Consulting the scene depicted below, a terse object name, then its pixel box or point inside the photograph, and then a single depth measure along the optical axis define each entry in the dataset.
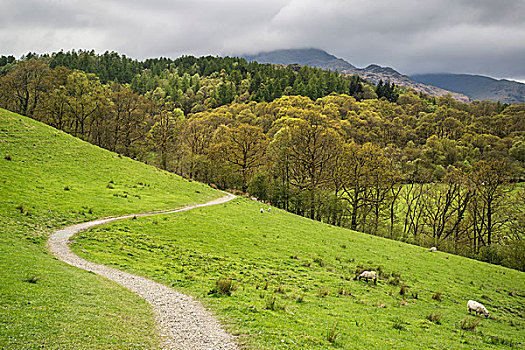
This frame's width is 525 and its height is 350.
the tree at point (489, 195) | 46.06
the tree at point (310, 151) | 53.06
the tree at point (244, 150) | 62.38
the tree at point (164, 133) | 68.38
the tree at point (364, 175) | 50.22
